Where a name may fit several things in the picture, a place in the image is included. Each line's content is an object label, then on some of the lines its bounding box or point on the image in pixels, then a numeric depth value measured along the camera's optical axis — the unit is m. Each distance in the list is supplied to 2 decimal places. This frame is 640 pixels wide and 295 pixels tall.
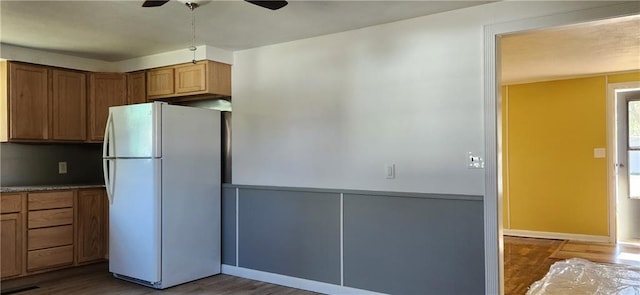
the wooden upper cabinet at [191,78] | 4.21
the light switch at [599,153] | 5.80
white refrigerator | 3.83
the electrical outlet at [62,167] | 4.82
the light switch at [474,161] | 3.05
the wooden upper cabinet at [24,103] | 4.12
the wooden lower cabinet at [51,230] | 3.90
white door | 5.86
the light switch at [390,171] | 3.42
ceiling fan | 2.44
